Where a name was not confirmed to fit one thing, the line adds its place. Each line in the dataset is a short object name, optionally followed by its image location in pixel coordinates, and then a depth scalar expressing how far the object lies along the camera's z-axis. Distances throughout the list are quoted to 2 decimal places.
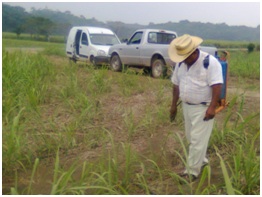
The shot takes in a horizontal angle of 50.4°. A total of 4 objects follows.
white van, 9.08
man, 2.42
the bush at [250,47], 20.92
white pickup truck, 7.02
